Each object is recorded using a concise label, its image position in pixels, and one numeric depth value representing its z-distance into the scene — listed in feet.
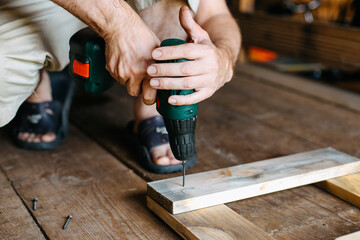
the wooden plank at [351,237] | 2.71
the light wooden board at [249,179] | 3.12
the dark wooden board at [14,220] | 3.02
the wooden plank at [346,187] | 3.42
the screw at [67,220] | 3.10
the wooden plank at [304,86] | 6.39
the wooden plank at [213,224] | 2.81
